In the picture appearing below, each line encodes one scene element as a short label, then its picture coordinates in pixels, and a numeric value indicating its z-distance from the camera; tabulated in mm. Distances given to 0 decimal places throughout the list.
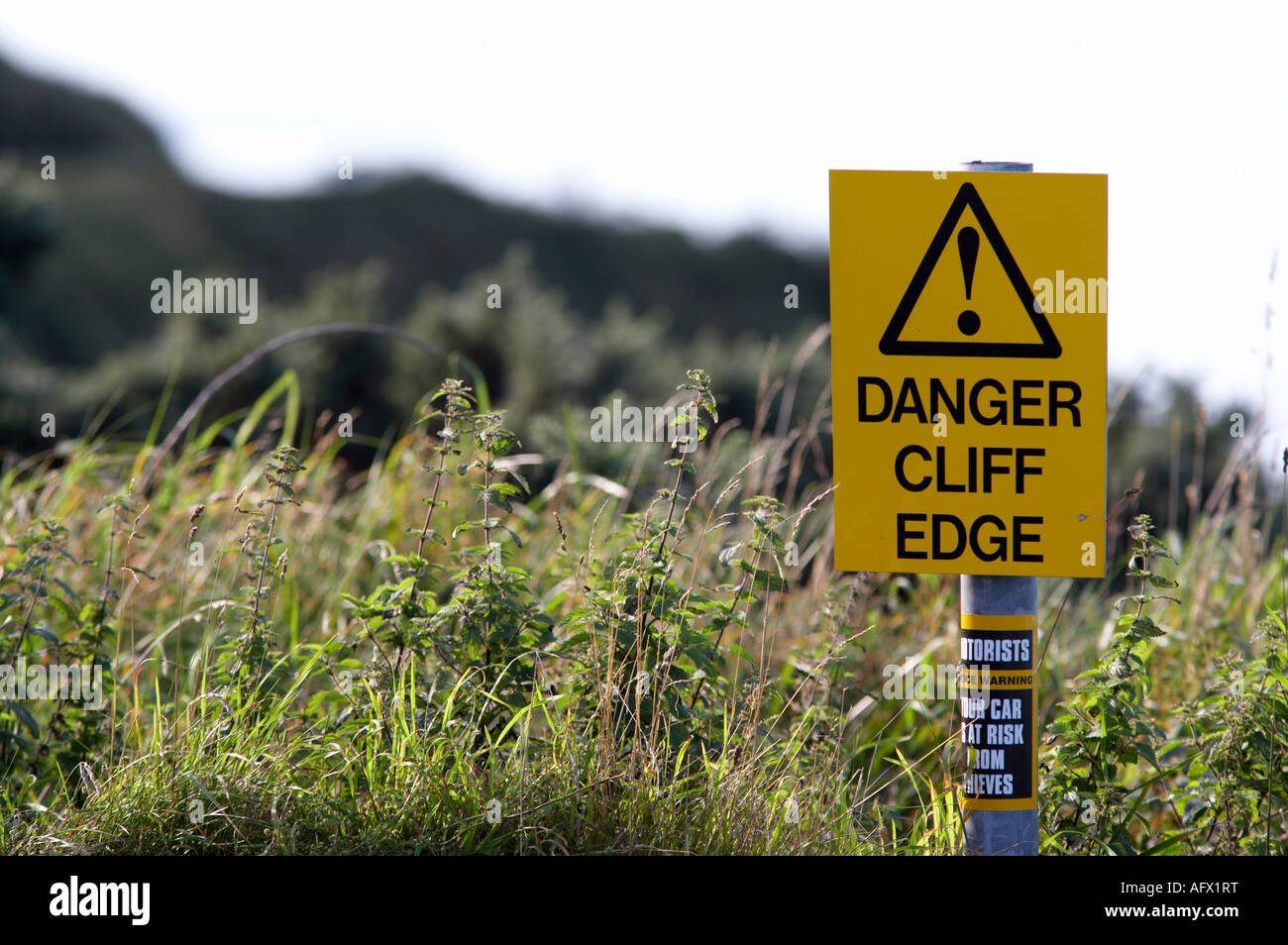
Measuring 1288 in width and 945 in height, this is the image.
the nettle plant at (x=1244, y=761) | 5949
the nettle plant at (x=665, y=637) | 5574
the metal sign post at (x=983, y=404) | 5008
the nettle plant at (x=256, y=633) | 5945
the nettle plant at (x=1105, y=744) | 5695
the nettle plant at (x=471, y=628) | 5910
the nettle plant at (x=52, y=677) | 6289
